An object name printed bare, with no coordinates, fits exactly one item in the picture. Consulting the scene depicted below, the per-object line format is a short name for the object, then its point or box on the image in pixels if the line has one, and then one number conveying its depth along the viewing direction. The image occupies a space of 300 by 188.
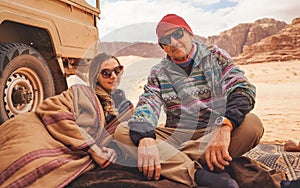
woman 1.86
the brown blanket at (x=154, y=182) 1.87
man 1.91
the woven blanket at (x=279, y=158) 2.38
